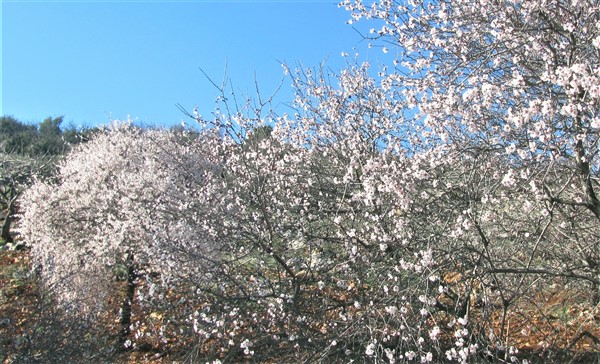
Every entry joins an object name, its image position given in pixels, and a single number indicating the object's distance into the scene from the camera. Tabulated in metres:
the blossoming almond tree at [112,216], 9.48
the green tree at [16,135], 30.20
